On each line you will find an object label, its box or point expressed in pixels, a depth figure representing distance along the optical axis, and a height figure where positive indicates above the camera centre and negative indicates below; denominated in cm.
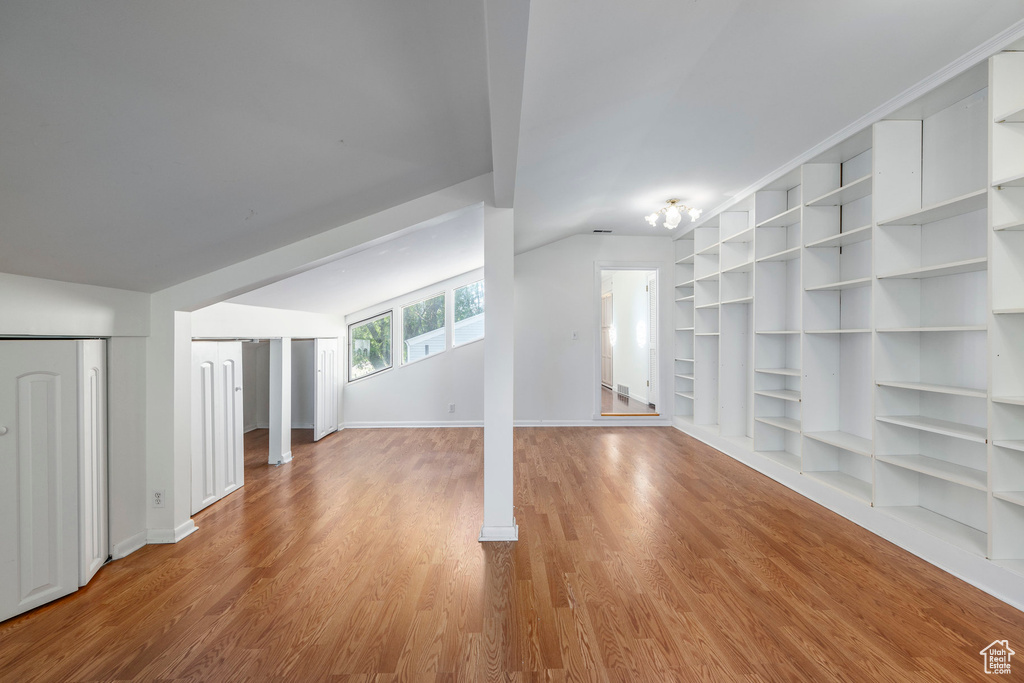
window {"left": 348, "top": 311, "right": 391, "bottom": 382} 663 -11
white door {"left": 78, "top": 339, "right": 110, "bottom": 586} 232 -60
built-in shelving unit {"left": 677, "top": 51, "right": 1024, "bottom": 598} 222 +16
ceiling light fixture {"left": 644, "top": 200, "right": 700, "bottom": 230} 462 +124
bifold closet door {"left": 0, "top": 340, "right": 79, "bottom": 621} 203 -60
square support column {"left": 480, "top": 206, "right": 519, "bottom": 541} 301 -5
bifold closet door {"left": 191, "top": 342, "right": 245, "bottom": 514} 327 -60
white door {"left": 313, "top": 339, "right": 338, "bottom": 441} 564 -61
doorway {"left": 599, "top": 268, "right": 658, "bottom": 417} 808 -7
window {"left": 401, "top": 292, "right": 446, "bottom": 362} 667 +16
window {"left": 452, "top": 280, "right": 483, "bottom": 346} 673 +38
